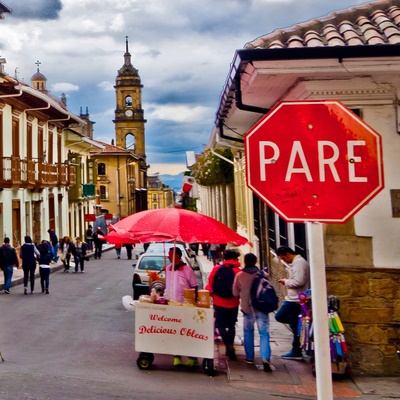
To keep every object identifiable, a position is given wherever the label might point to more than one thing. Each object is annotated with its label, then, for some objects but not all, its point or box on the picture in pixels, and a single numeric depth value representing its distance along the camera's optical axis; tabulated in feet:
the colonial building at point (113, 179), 216.13
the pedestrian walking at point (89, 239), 110.73
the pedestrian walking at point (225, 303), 25.34
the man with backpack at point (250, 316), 23.97
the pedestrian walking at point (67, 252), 73.10
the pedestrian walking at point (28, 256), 49.65
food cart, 23.71
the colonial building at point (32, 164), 74.90
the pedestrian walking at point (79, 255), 72.33
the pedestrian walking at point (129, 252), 99.14
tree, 66.59
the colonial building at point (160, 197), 405.80
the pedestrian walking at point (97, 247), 102.31
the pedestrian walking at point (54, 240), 84.99
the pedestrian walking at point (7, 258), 49.93
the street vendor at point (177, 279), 26.02
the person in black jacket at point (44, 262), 50.47
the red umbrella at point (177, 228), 23.86
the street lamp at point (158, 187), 407.44
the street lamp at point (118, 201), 199.64
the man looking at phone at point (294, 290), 25.16
